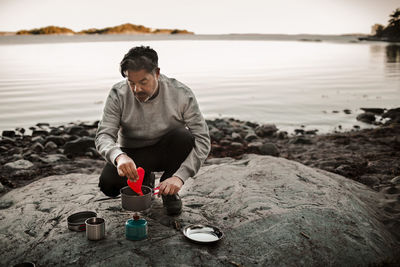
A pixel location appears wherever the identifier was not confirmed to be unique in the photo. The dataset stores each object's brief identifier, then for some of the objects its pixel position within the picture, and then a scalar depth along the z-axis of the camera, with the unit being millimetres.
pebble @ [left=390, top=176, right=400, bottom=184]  5631
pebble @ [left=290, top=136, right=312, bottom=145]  8729
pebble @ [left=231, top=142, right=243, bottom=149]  8288
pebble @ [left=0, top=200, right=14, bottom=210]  4807
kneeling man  3955
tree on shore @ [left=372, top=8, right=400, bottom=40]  86200
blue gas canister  3438
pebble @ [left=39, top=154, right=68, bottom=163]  7234
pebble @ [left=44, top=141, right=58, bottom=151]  8172
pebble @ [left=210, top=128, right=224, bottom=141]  8991
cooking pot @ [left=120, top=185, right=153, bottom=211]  3688
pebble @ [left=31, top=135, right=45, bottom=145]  8609
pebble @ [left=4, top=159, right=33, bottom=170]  6714
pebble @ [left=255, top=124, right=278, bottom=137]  9685
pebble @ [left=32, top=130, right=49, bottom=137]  9734
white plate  3518
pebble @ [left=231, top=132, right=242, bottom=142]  8908
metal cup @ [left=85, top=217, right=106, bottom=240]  3430
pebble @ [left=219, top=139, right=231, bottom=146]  8516
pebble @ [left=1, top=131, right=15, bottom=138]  9672
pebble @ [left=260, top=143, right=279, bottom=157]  7907
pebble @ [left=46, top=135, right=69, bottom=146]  8586
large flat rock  3316
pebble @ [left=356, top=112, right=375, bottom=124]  11198
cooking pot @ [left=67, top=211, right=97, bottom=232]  3658
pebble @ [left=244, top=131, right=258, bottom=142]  9023
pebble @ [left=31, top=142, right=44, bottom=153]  8006
